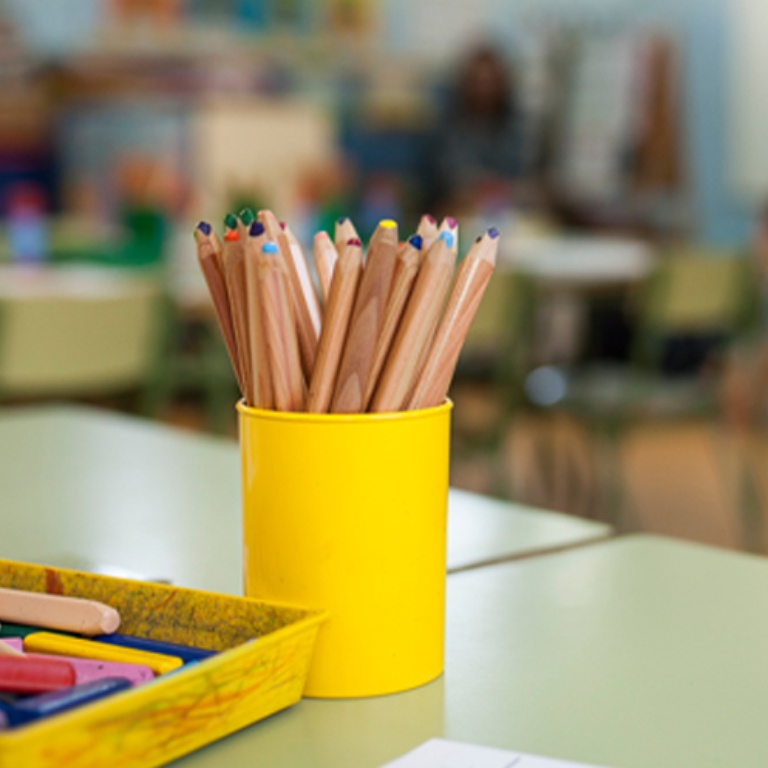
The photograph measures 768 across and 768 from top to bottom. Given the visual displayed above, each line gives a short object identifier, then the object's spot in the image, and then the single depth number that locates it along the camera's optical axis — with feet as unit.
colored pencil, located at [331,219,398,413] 2.71
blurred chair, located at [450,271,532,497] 10.76
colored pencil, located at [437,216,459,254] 2.73
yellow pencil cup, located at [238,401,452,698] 2.78
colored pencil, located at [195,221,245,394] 2.77
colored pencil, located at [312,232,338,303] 2.83
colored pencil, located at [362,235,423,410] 2.73
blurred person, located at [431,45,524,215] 24.08
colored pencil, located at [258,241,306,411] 2.69
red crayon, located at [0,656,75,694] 2.61
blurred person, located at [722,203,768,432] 11.02
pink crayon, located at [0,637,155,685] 2.66
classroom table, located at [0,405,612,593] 3.36
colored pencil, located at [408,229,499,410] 2.76
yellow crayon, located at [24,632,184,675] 2.72
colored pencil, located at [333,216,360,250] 2.78
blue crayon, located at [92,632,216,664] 2.75
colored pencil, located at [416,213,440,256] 2.76
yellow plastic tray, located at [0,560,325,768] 2.44
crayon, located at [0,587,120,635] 2.81
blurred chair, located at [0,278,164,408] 8.73
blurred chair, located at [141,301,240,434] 9.53
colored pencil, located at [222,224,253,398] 2.72
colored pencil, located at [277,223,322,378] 2.77
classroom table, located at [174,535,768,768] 2.68
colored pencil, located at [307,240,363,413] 2.73
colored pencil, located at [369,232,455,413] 2.72
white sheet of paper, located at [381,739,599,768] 2.62
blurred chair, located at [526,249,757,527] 11.29
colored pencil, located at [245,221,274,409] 2.69
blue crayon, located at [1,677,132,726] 2.51
